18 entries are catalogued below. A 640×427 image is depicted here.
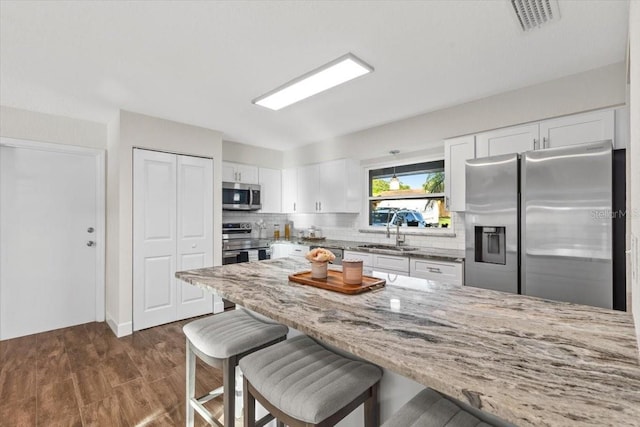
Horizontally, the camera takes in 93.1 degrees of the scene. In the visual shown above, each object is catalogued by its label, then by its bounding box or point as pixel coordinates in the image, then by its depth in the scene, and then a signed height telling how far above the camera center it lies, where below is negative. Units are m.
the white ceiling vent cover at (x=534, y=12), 1.73 +1.21
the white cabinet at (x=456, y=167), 3.16 +0.51
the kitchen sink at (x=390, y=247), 3.68 -0.42
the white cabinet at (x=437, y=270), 2.94 -0.56
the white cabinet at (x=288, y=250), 4.50 -0.55
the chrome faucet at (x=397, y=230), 3.99 -0.21
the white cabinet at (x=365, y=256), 3.64 -0.52
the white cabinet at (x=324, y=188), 4.41 +0.41
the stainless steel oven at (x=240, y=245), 4.30 -0.46
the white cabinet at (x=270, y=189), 5.11 +0.43
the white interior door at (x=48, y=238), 3.28 -0.28
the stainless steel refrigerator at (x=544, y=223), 2.21 -0.07
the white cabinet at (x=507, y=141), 2.76 +0.70
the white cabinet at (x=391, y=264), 3.30 -0.56
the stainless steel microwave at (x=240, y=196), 4.52 +0.27
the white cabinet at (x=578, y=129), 2.40 +0.72
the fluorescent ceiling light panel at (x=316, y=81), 2.19 +1.08
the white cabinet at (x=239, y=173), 4.64 +0.66
